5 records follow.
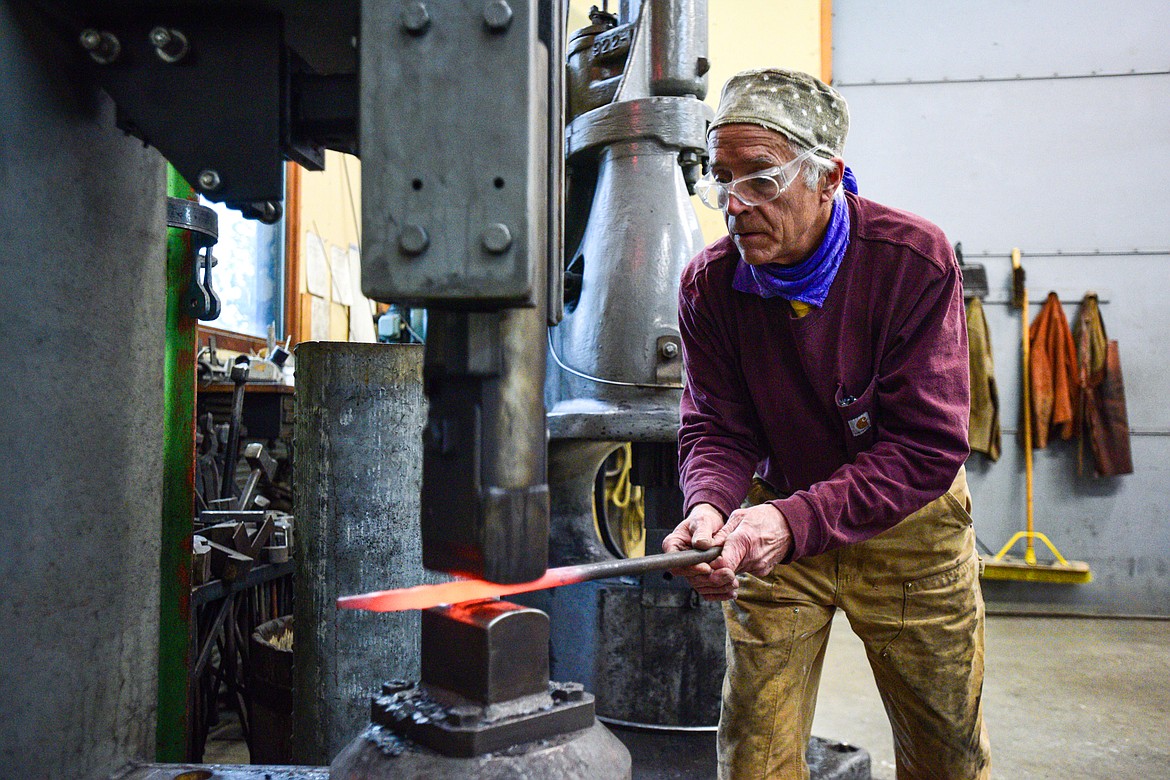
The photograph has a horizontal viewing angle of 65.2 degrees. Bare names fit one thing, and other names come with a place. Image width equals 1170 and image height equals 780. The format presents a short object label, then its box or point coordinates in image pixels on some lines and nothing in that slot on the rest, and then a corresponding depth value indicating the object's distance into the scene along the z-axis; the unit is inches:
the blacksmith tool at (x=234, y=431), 96.7
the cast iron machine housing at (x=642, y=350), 87.6
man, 57.0
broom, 192.7
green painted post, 66.3
